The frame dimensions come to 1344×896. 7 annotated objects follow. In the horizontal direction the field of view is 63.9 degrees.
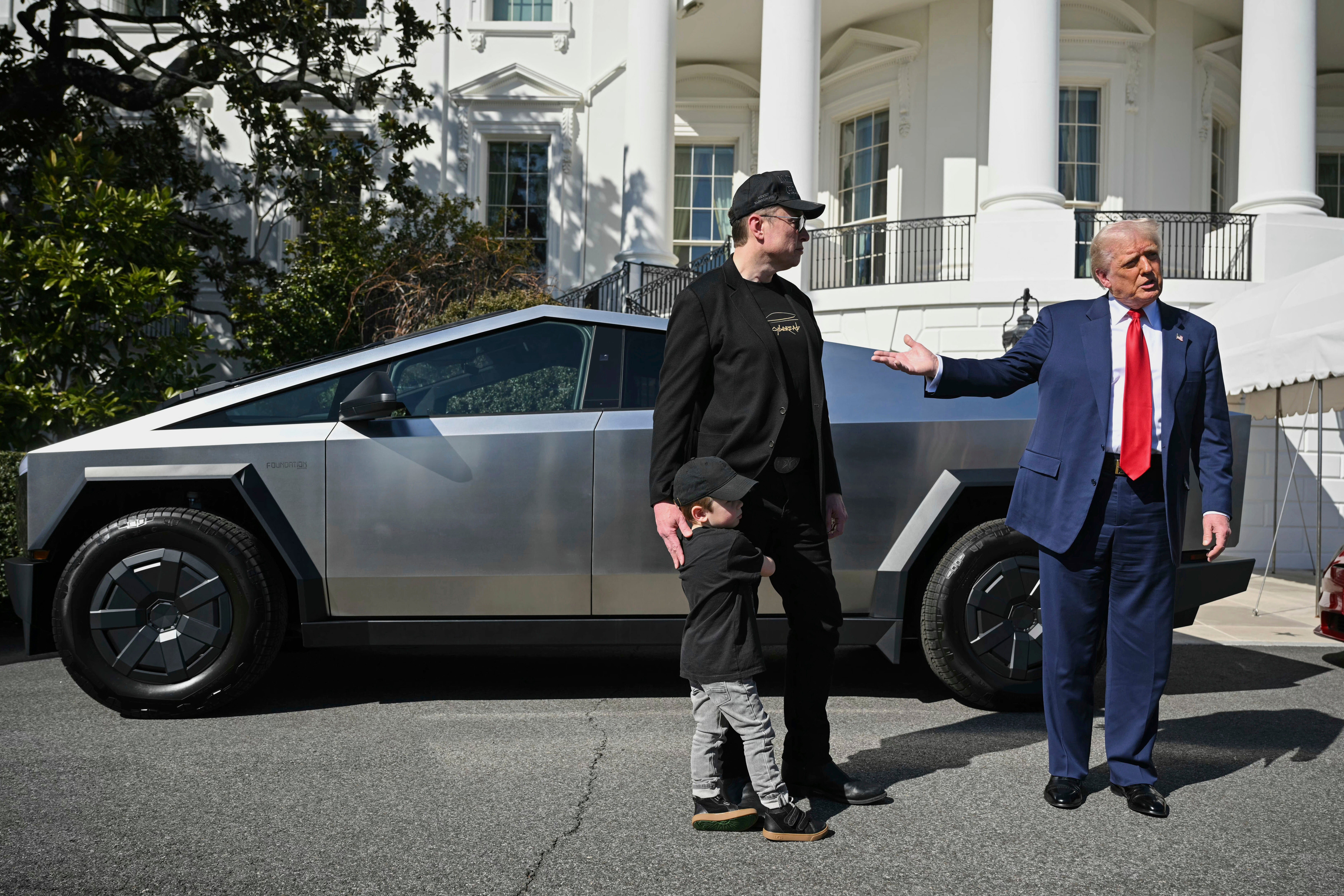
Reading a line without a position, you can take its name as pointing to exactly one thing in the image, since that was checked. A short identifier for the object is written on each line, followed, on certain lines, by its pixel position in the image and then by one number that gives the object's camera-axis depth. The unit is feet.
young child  9.54
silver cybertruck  13.33
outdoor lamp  36.78
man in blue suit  10.80
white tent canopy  24.56
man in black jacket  9.98
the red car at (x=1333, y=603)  18.53
